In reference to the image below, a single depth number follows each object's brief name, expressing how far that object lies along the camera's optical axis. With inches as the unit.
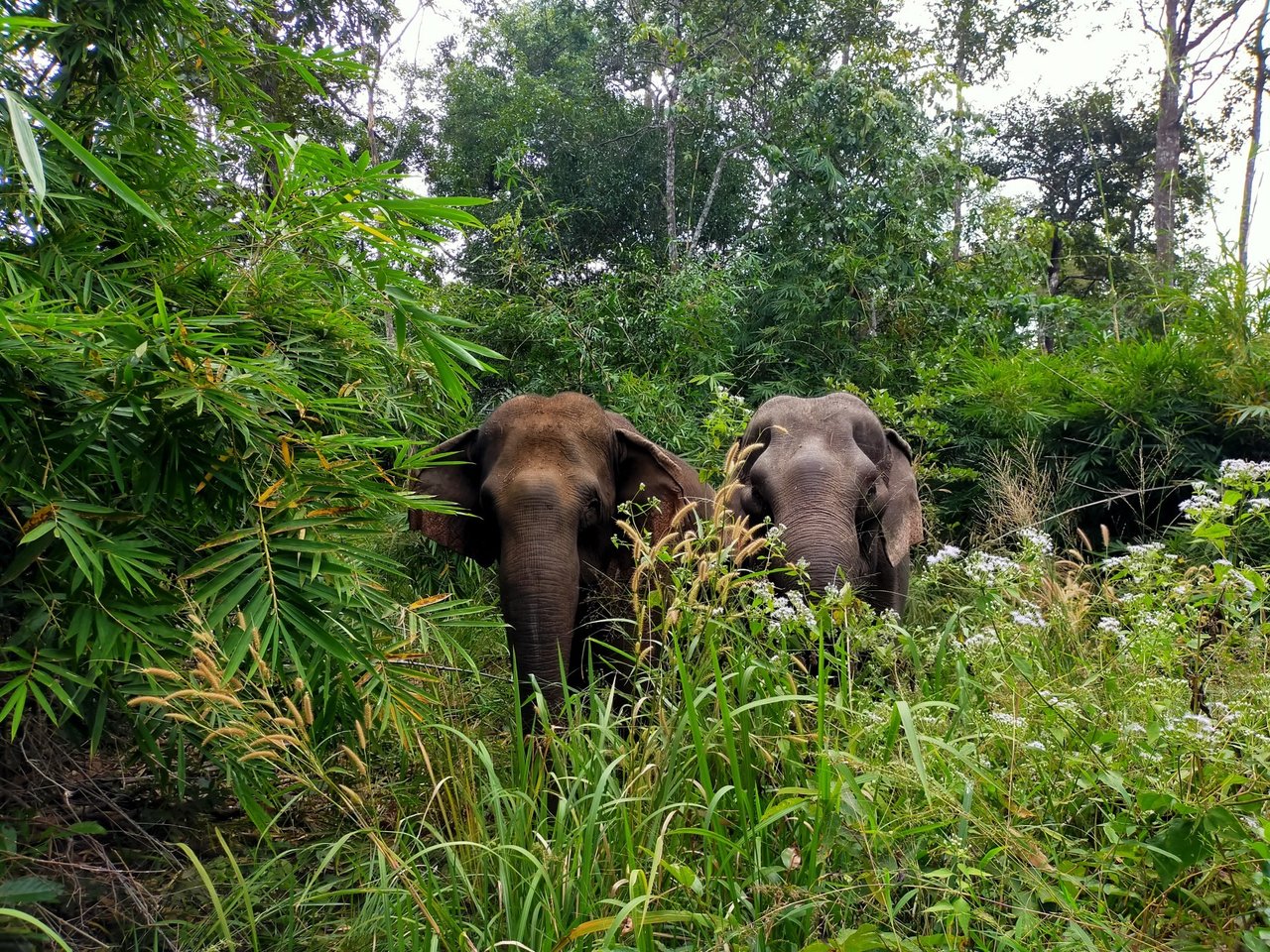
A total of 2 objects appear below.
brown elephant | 203.8
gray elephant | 227.8
